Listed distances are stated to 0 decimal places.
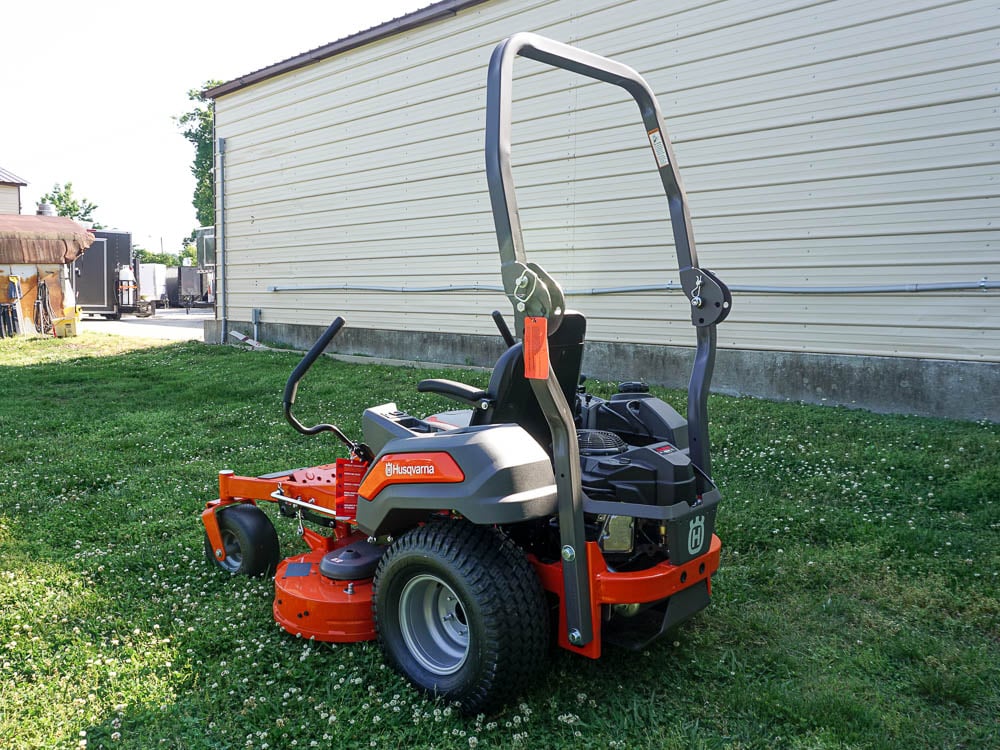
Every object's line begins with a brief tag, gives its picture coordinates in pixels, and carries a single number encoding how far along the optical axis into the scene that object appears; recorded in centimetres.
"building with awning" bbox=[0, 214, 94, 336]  1727
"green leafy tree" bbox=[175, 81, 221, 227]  4428
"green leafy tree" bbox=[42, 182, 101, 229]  5744
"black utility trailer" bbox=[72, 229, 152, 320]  2425
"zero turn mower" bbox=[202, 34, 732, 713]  277
